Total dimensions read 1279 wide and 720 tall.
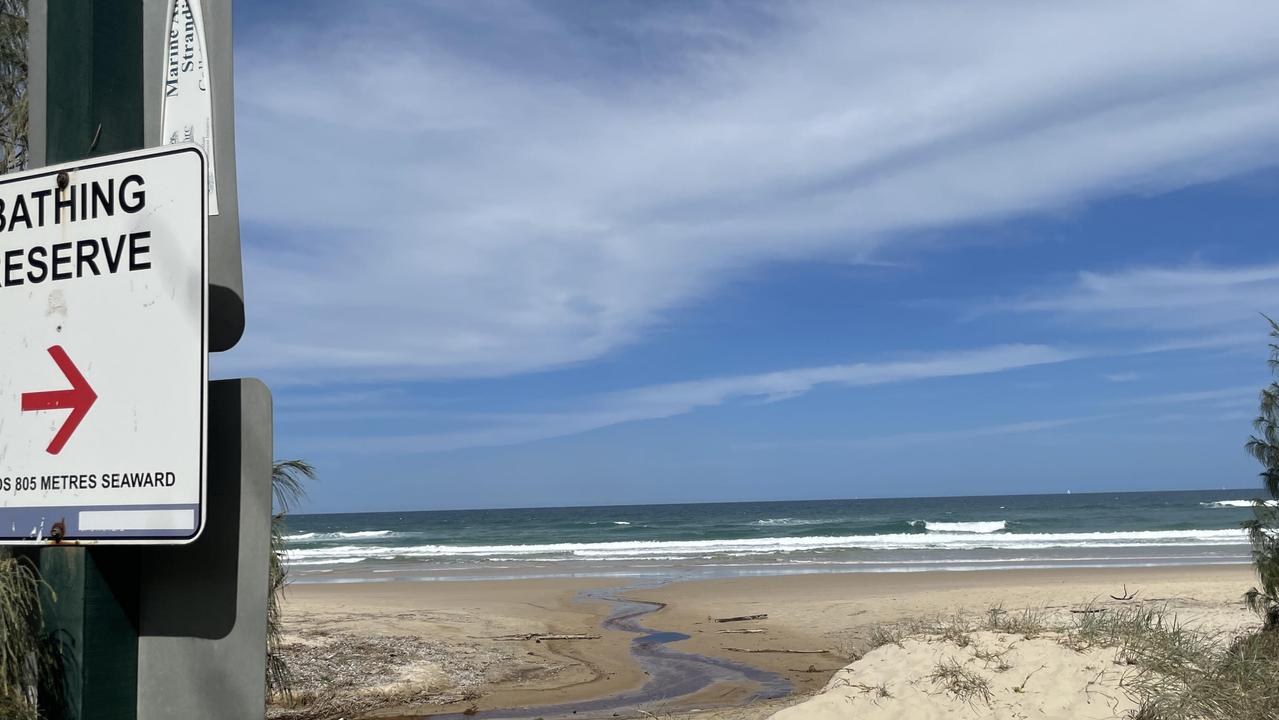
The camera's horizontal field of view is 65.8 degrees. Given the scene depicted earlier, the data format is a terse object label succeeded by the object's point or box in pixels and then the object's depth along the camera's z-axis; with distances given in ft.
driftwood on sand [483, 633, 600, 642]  56.03
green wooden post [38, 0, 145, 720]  5.36
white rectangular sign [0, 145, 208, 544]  5.12
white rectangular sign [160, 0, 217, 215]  5.60
